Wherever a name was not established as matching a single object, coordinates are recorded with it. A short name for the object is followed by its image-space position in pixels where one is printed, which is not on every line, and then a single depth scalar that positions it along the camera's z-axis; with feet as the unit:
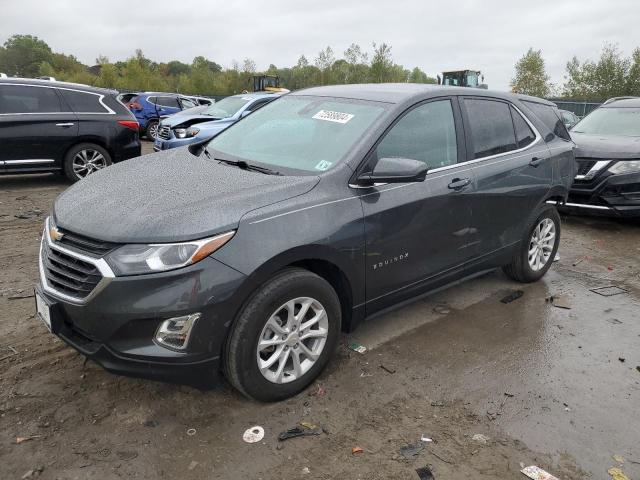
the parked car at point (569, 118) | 52.95
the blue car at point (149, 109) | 55.01
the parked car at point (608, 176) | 21.72
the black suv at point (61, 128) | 25.93
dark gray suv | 8.32
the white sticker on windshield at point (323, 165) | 10.46
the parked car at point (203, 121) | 33.40
